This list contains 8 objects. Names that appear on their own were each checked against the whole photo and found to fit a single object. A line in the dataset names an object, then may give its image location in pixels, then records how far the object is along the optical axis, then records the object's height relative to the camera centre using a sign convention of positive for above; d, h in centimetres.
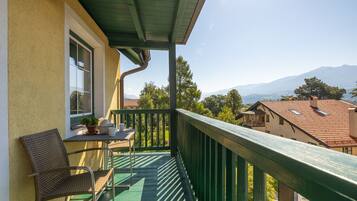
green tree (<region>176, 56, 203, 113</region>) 2020 +109
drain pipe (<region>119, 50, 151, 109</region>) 601 +78
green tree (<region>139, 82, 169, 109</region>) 1929 +14
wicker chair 161 -59
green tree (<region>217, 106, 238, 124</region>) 1972 -160
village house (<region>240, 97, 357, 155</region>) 1243 -156
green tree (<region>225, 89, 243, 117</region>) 3173 -39
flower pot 275 -39
